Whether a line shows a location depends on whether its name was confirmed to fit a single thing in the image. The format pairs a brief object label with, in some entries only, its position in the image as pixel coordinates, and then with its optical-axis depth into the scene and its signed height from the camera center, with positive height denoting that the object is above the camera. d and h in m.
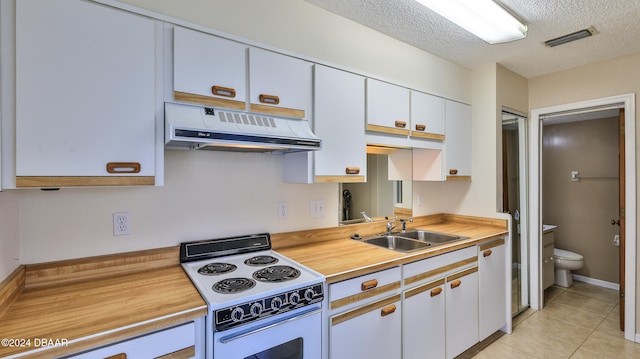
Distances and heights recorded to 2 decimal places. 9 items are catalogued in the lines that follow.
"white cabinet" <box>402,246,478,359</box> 1.94 -0.88
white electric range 1.23 -0.53
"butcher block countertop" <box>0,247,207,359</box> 0.98 -0.48
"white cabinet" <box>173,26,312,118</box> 1.47 +0.56
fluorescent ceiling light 1.86 +1.07
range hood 1.32 +0.25
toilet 3.75 -1.05
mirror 2.46 -0.09
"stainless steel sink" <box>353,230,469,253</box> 2.44 -0.49
